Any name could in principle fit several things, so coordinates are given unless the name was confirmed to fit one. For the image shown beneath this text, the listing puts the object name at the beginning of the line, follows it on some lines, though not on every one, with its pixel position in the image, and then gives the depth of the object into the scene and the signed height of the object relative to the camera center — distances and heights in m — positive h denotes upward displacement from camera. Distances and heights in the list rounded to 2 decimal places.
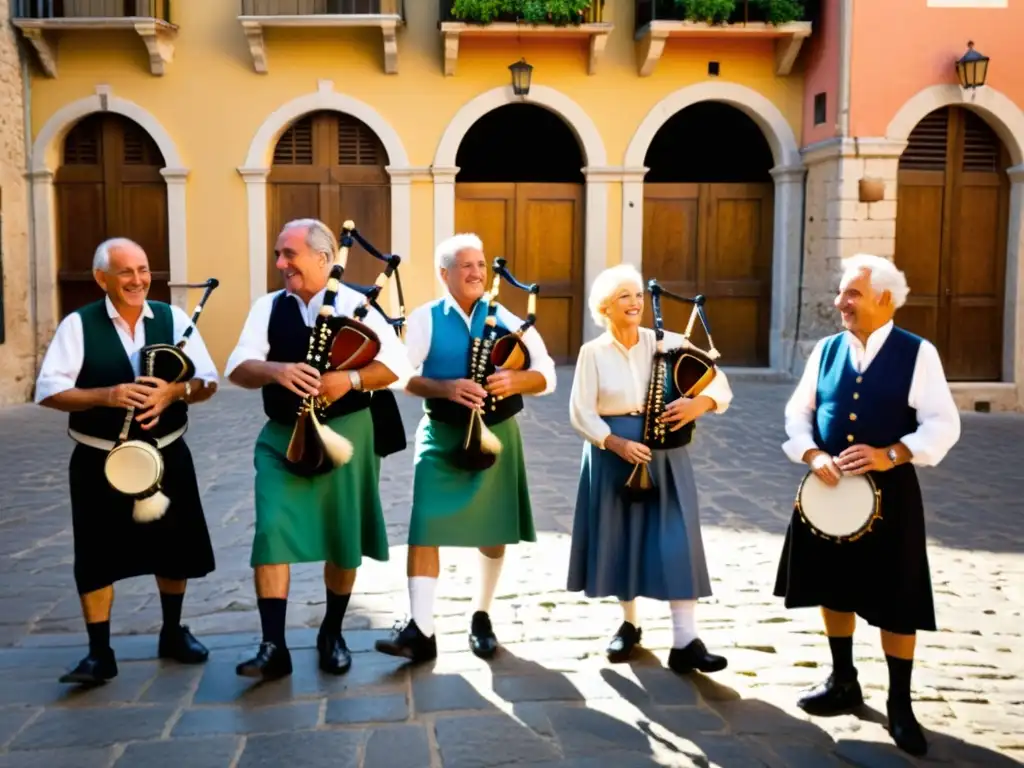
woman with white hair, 4.52 -0.90
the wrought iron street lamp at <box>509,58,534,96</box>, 14.17 +2.46
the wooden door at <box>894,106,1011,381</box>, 13.86 +0.43
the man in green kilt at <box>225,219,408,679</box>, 4.36 -0.68
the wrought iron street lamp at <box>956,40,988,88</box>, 13.01 +2.37
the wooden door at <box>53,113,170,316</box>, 14.88 +0.97
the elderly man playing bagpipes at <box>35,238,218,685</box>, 4.28 -0.64
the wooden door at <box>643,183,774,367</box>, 15.29 +0.29
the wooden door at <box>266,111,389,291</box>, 14.96 +1.23
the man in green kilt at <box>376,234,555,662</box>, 4.63 -0.74
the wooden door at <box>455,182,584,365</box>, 15.19 +0.49
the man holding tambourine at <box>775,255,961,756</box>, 3.87 -0.66
